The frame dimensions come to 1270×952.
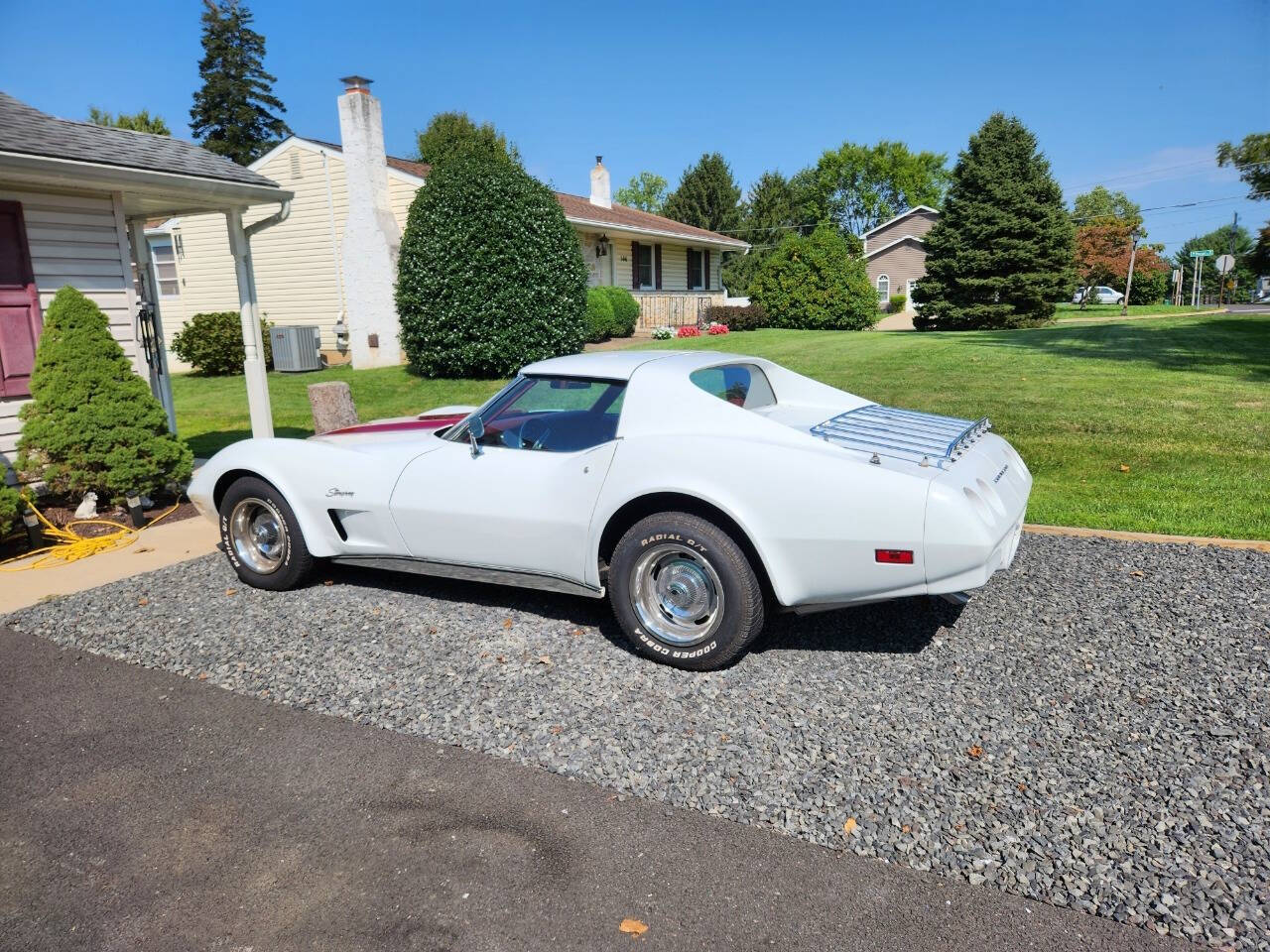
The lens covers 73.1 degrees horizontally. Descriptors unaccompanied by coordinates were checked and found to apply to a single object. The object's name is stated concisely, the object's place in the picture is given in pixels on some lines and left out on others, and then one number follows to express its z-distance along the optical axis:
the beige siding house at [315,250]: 20.36
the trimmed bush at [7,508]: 6.16
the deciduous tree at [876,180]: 83.06
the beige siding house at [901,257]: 48.89
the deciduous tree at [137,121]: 44.22
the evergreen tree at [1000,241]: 27.81
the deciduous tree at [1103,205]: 93.19
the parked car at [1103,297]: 62.94
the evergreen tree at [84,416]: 7.07
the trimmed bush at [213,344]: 19.02
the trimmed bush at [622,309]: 22.14
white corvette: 3.62
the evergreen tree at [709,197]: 57.38
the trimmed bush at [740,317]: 28.06
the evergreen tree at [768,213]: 62.62
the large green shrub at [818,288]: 27.64
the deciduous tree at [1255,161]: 36.22
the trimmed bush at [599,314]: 20.72
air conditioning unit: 19.11
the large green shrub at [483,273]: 15.15
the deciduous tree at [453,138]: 17.08
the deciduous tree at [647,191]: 88.75
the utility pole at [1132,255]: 45.36
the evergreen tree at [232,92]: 54.16
